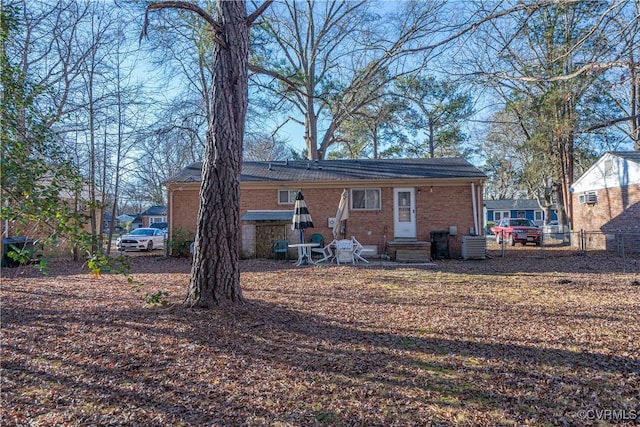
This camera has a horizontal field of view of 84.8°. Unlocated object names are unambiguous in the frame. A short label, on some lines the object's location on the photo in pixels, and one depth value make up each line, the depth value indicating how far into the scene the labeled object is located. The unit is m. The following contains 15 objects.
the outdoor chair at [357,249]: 11.05
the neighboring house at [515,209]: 39.78
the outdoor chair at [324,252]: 11.37
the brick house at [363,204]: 12.59
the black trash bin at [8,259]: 9.82
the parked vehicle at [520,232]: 17.64
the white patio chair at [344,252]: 10.87
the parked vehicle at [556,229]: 19.51
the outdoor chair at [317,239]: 13.07
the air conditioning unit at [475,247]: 12.00
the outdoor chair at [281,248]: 11.88
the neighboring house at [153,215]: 37.69
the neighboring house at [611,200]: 14.04
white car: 17.19
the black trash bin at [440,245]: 12.41
